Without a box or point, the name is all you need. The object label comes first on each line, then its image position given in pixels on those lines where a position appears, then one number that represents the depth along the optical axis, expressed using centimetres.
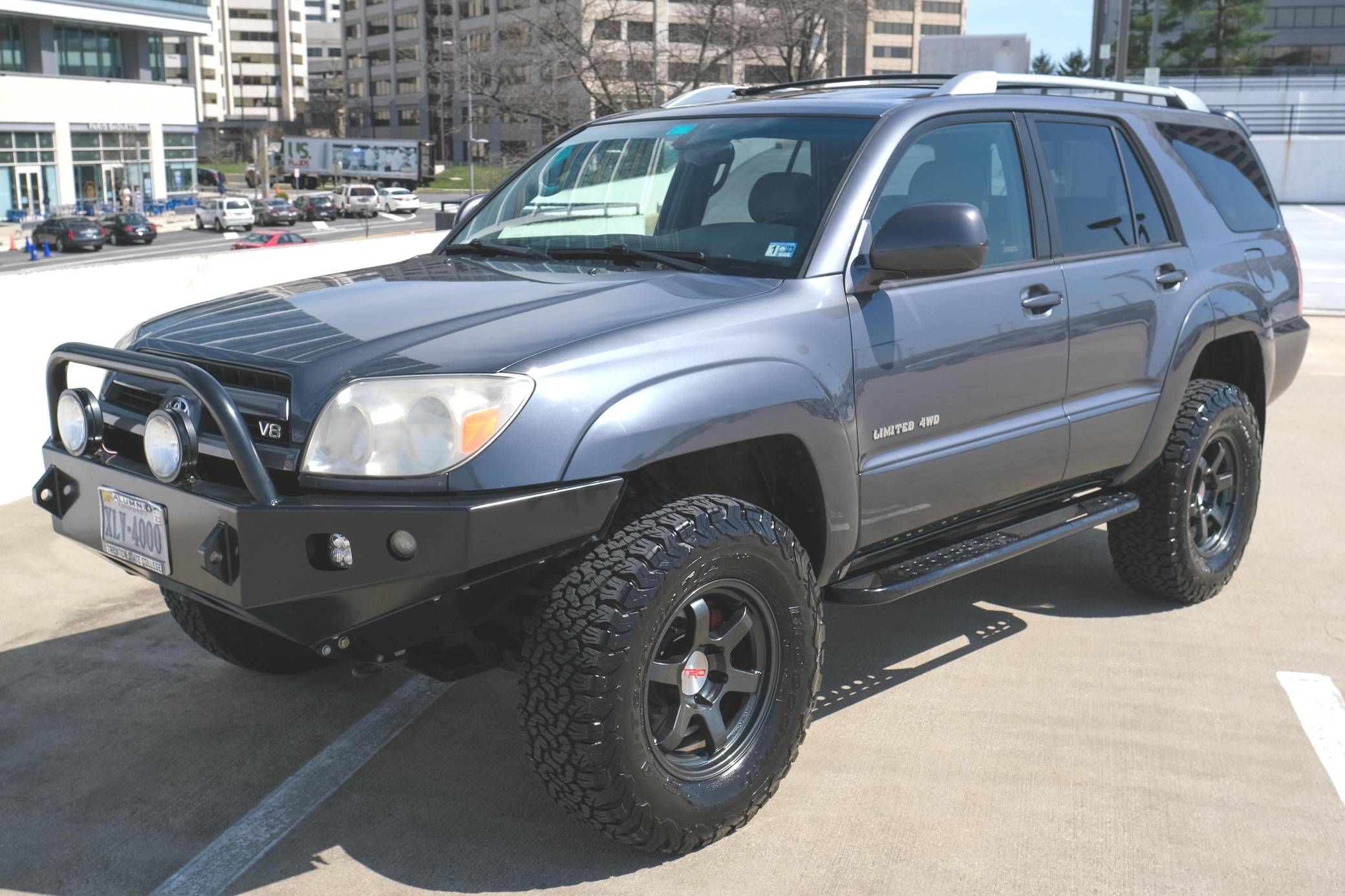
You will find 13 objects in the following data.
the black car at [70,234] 4675
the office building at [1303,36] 7100
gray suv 292
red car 3839
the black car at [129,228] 5075
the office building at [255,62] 14050
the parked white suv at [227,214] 5712
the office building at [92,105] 6119
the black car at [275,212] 5984
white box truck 8419
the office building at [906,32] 13925
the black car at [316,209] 6341
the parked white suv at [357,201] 6544
